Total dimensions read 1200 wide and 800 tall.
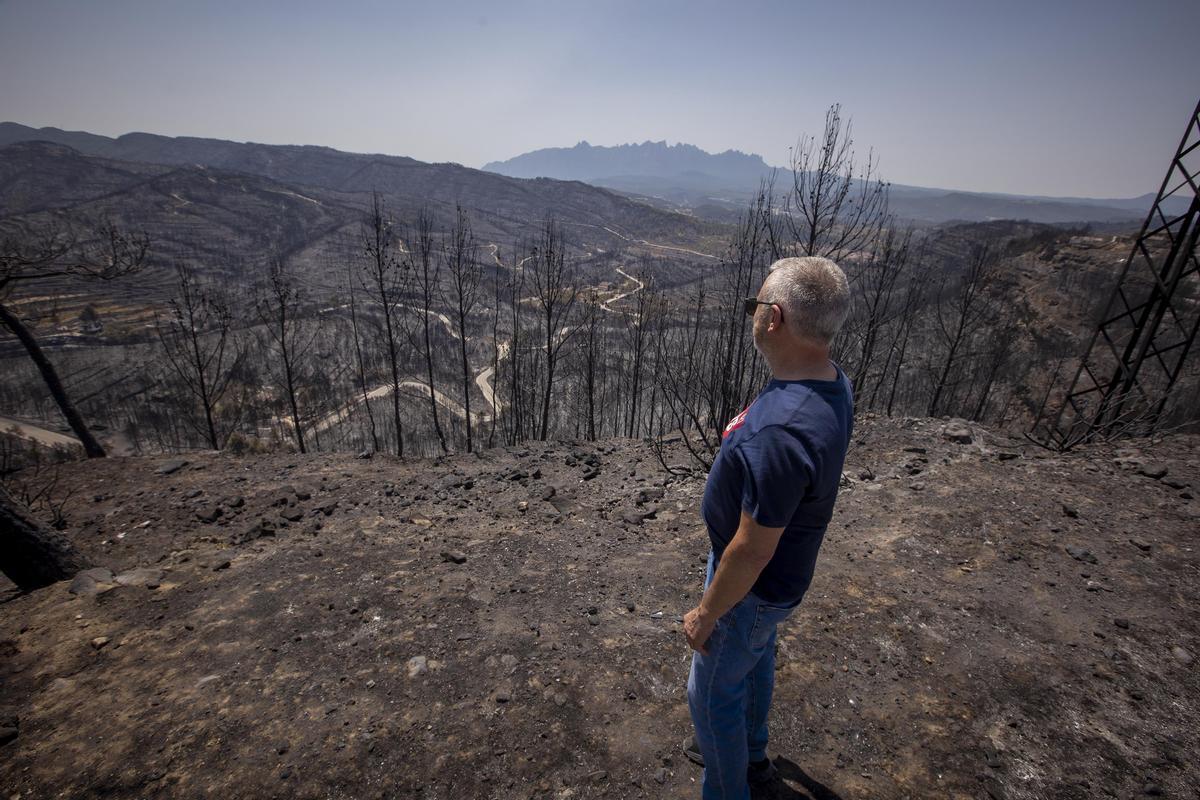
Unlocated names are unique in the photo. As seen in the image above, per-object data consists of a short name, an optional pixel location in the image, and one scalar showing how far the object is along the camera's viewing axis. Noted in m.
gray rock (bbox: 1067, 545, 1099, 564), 5.04
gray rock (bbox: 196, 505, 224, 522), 6.54
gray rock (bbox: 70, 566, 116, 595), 4.41
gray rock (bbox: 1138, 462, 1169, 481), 6.72
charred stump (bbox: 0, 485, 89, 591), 4.44
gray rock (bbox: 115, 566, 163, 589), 4.62
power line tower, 8.62
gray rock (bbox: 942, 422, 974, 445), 8.75
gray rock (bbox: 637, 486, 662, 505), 7.42
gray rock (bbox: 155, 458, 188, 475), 8.32
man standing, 1.70
